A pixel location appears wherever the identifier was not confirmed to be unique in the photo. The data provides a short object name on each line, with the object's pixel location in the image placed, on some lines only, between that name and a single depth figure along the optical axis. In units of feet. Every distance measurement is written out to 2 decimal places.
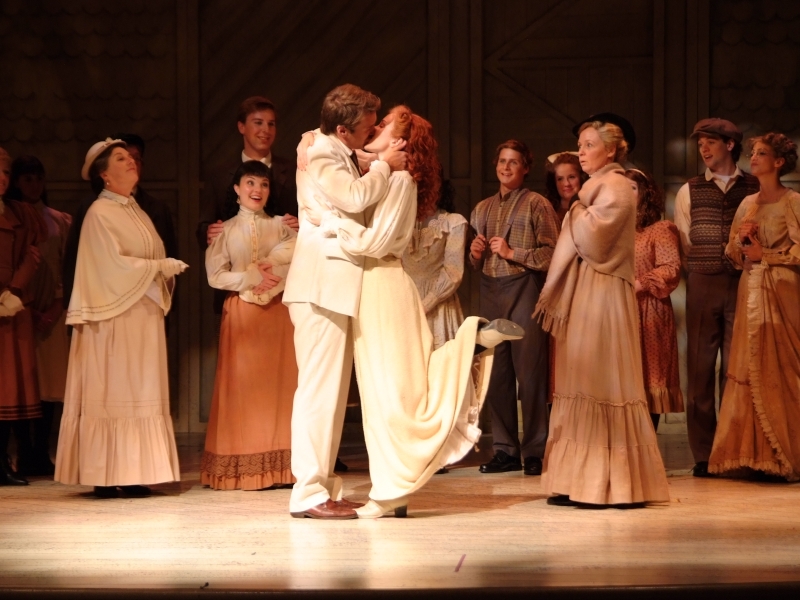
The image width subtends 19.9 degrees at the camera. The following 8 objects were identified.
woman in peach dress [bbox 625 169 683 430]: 39.11
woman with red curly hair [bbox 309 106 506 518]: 30.07
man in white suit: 30.27
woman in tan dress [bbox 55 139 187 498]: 35.03
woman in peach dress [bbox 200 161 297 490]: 36.76
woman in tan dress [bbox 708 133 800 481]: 38.00
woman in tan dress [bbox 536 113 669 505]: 32.32
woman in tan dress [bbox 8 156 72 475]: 41.16
